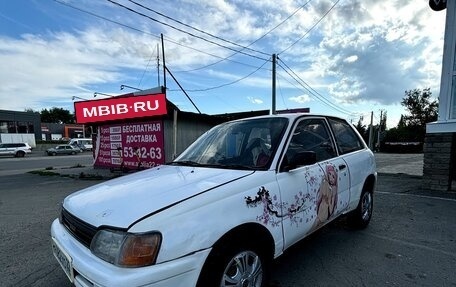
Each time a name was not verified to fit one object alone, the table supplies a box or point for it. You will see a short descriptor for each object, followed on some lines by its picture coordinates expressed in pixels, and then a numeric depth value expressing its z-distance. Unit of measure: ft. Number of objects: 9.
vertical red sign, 44.93
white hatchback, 6.21
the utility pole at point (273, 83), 57.00
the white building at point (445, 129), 23.65
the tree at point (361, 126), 189.37
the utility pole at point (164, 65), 76.64
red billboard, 42.19
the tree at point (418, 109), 190.90
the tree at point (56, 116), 369.96
